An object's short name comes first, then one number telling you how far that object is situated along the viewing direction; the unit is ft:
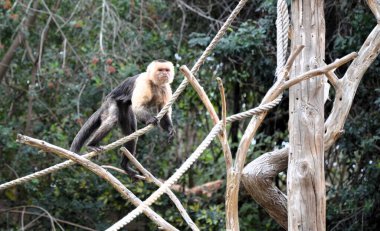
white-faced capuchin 37.24
